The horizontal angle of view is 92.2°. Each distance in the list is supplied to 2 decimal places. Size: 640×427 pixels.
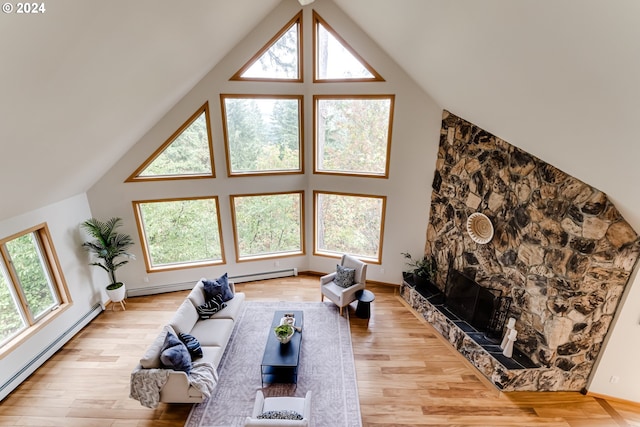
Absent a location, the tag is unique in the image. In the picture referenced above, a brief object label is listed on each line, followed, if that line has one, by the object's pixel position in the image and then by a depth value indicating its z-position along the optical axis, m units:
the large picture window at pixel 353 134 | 6.04
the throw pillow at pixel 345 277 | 6.07
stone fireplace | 3.76
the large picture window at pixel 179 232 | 6.34
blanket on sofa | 3.80
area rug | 3.99
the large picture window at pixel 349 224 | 6.70
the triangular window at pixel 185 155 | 5.90
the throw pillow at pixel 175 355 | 3.88
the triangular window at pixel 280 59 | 5.83
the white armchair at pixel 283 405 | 3.40
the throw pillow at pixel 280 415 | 3.11
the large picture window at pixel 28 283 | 4.39
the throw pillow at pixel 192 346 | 4.31
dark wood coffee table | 4.25
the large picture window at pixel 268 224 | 6.78
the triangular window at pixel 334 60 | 5.78
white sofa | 3.82
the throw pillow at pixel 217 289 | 5.50
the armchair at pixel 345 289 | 5.92
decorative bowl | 4.48
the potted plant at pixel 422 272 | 6.17
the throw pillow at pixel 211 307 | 5.21
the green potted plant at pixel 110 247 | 5.64
